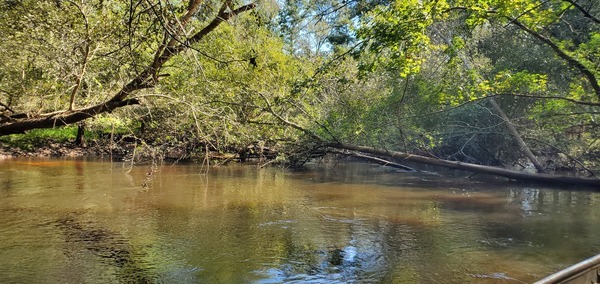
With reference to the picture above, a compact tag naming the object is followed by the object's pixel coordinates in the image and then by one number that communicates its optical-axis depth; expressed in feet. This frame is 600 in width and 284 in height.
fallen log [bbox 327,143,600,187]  54.85
